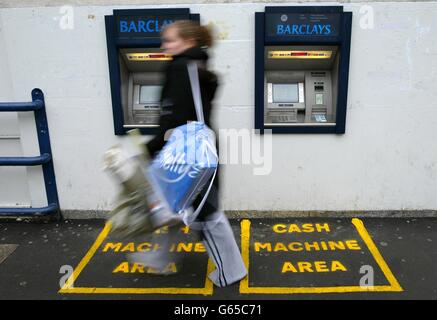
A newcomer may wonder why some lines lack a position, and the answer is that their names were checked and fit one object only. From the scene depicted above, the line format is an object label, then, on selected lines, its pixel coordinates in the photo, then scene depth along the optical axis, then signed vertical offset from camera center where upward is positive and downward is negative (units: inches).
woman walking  96.7 -2.9
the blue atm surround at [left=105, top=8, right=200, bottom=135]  142.9 +23.7
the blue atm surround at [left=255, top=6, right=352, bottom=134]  141.4 +19.9
